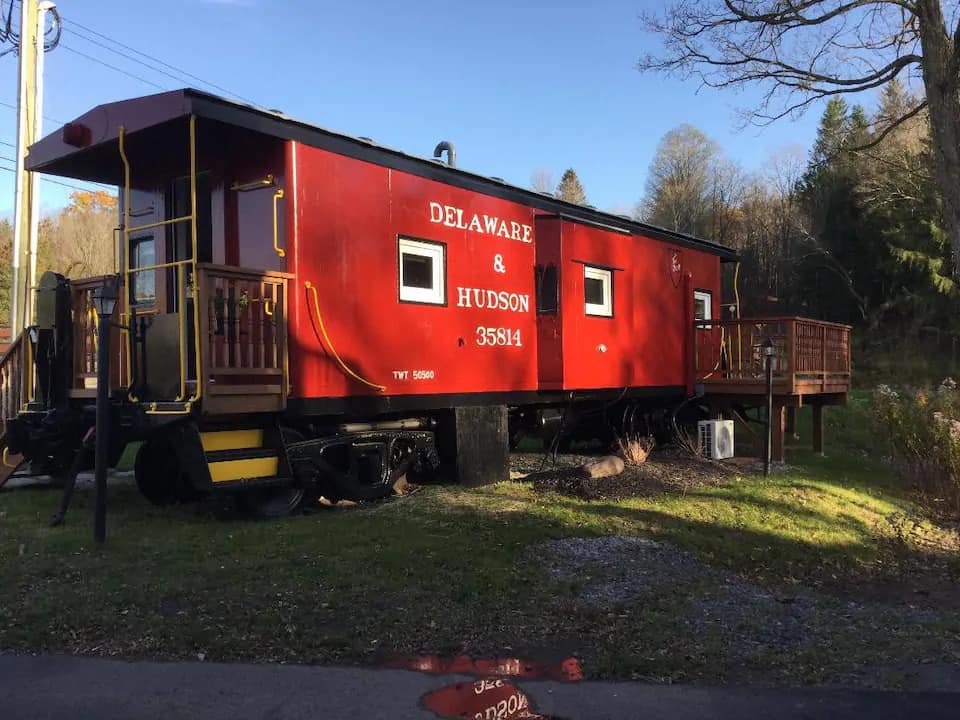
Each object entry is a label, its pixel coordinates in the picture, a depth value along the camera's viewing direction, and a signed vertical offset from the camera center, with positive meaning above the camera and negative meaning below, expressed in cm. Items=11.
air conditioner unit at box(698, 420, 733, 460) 1125 -96
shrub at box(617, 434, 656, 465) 1027 -104
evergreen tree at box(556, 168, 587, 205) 5971 +1565
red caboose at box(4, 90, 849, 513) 627 +61
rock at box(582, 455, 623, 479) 894 -109
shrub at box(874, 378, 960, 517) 1052 -108
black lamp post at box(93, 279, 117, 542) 577 -18
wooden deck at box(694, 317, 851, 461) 1155 +13
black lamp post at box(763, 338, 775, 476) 1013 +4
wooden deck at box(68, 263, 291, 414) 587 +31
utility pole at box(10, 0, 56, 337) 1412 +451
